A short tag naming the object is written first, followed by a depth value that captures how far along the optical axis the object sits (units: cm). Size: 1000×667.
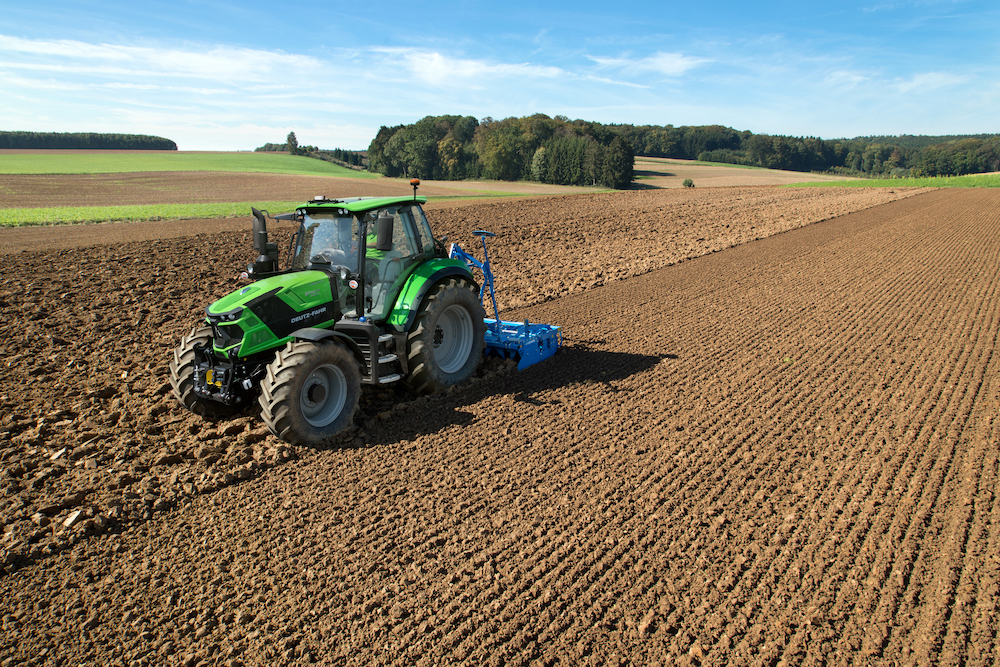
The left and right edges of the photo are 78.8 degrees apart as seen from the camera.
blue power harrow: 711
